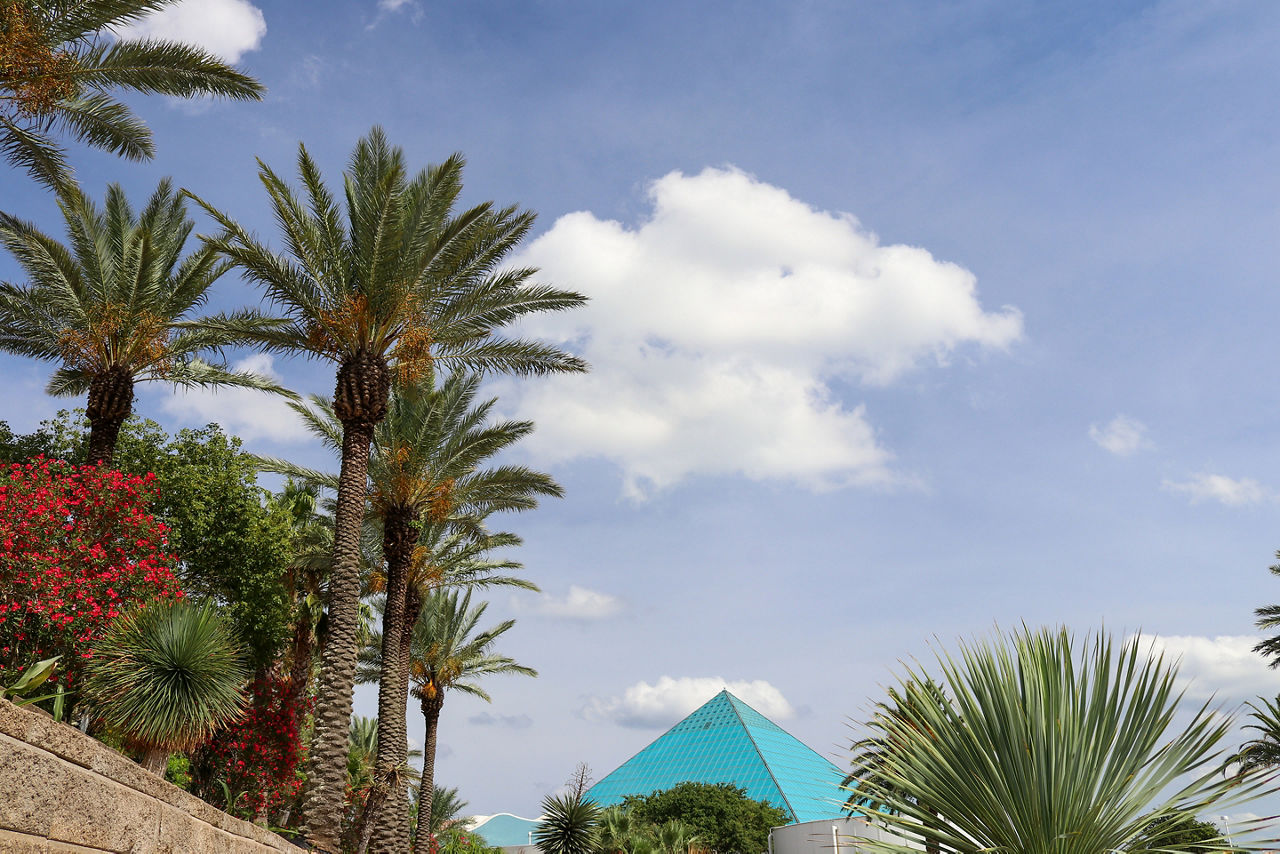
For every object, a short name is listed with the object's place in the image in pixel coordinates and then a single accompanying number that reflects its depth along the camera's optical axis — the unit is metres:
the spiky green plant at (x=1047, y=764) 5.50
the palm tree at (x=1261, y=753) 34.75
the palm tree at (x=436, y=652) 31.55
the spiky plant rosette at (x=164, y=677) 10.95
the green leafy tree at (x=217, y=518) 19.66
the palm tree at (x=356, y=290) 15.43
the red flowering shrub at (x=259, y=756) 20.97
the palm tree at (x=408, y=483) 19.96
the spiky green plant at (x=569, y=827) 29.12
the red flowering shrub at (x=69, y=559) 13.76
